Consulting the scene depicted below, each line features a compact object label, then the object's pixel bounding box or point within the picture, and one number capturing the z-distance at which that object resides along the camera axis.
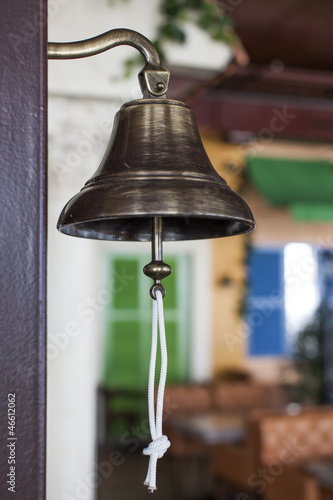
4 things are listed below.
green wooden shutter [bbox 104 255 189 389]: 7.01
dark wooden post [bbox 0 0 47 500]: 0.83
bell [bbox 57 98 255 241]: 0.85
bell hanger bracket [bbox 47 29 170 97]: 0.96
